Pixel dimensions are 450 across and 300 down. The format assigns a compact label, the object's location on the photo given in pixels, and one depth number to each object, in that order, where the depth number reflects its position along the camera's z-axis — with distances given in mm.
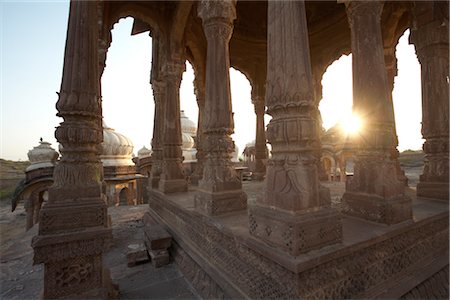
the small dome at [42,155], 14523
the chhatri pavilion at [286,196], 2279
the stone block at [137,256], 4418
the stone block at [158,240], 4645
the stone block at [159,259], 4426
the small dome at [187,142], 21766
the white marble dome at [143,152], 26956
